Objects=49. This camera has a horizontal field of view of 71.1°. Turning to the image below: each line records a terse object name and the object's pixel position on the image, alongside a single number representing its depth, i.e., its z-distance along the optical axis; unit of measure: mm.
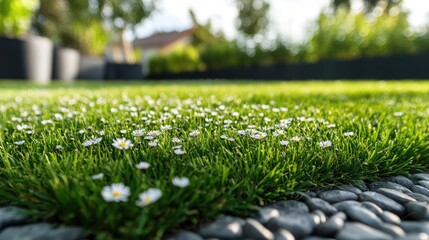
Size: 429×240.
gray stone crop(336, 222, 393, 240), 249
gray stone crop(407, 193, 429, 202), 346
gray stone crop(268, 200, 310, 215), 300
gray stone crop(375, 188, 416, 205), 334
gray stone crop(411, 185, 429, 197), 368
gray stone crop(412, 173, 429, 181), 407
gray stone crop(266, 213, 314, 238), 265
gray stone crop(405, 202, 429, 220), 305
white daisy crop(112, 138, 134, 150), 356
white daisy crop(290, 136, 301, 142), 413
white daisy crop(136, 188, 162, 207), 247
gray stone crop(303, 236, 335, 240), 259
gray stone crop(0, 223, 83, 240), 244
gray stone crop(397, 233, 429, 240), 249
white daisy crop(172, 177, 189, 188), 277
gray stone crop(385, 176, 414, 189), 387
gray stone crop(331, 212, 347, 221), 288
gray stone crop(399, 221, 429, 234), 268
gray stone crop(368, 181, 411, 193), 368
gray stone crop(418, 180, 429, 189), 387
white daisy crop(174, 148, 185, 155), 350
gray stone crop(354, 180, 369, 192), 368
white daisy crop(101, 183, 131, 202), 251
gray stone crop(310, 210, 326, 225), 279
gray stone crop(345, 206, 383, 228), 278
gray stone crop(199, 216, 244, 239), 253
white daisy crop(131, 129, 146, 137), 418
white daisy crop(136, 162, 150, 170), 306
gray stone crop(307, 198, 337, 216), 302
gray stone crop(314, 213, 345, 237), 267
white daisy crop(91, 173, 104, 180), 293
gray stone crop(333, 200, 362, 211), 310
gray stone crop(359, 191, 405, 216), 318
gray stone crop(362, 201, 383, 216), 306
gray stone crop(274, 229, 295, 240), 250
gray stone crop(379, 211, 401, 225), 287
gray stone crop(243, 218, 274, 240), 251
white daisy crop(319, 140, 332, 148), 396
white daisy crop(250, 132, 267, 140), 415
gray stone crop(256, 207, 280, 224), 284
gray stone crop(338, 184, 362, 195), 355
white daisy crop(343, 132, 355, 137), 444
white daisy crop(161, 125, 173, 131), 455
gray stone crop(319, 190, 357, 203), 333
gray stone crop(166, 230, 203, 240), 247
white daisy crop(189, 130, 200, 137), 432
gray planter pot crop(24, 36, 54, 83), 5592
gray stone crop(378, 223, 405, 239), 257
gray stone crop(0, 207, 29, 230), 274
